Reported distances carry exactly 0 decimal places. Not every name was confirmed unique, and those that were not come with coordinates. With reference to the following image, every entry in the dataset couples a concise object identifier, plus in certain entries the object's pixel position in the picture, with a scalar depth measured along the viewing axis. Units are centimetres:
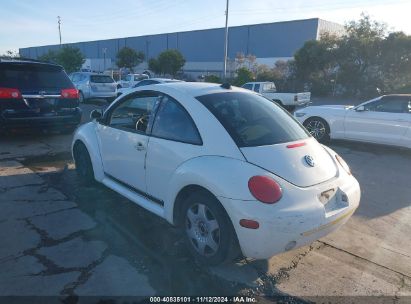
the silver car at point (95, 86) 1809
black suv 734
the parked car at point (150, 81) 1553
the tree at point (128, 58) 5203
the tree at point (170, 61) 4356
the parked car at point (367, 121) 821
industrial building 5034
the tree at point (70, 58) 5041
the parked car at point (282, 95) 1834
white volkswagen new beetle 289
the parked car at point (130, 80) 2314
